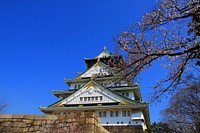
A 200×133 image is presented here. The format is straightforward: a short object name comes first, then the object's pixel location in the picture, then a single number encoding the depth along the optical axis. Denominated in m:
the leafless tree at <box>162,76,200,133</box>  18.27
